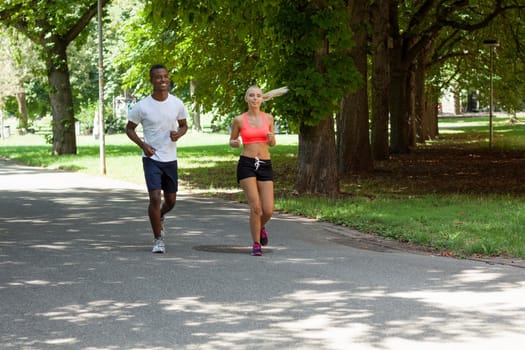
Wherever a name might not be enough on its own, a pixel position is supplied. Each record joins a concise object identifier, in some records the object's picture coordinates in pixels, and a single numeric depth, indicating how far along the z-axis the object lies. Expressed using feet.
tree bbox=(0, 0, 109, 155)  114.11
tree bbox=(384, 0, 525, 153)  105.50
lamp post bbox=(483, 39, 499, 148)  117.19
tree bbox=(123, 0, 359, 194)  57.82
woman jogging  35.09
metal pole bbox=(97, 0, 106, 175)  85.81
